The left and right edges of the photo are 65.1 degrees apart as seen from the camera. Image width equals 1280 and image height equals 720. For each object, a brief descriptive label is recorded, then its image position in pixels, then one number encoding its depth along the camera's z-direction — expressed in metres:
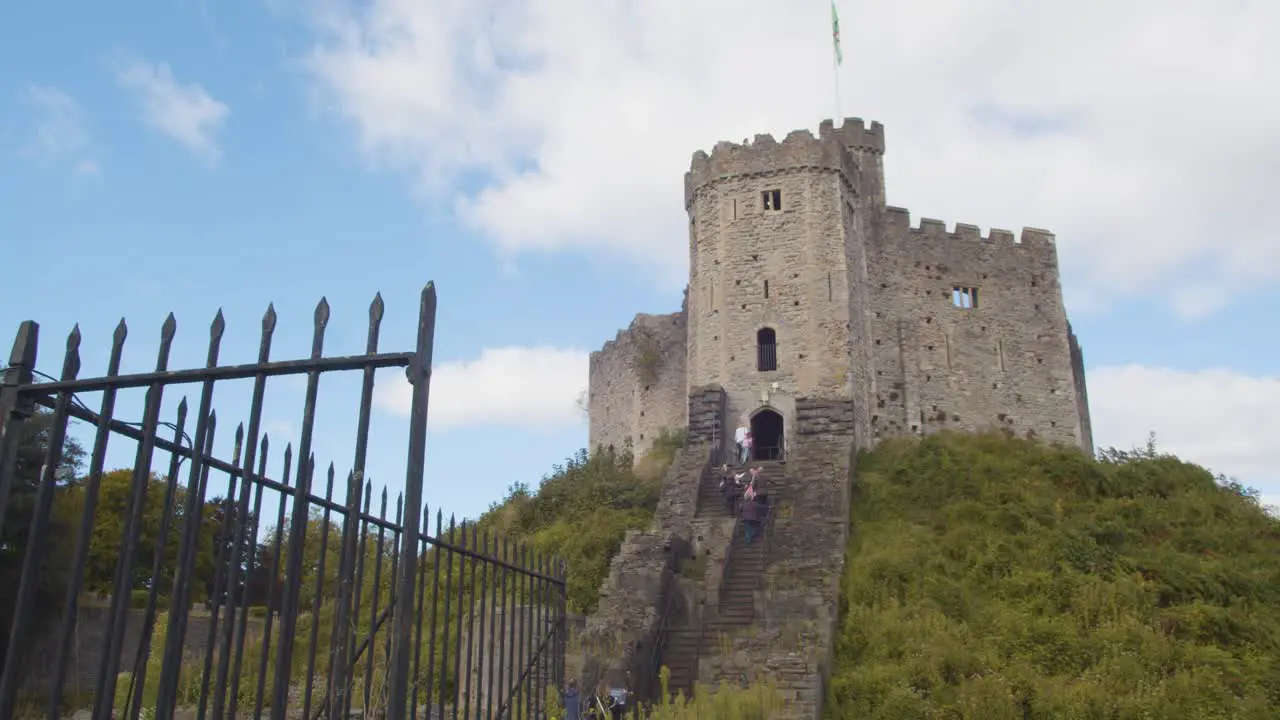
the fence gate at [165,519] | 4.02
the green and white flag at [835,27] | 32.09
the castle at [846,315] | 24.86
